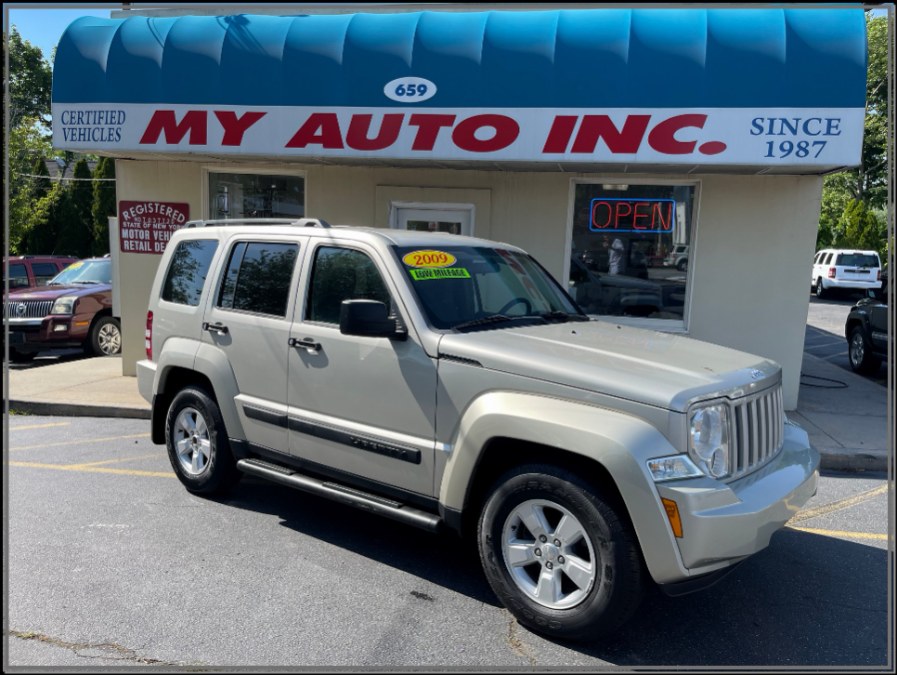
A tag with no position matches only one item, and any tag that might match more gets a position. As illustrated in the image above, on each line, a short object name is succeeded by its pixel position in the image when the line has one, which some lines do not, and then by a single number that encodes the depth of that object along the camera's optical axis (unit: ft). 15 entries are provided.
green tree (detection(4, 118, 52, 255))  76.38
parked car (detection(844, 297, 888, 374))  35.09
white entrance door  29.12
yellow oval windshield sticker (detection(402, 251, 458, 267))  13.82
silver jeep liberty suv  10.26
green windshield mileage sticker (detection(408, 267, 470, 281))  13.57
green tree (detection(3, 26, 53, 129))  127.13
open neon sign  27.99
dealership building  23.30
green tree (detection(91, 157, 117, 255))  99.91
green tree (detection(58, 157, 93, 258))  99.09
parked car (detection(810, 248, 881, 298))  88.02
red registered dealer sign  30.71
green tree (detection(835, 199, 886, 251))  110.01
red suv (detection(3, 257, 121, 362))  36.70
